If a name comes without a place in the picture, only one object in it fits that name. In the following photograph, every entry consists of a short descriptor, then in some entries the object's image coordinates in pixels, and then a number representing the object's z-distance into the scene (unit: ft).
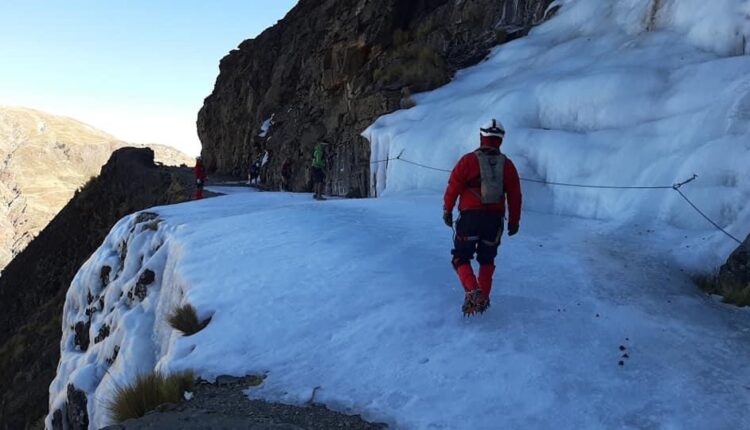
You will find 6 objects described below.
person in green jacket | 50.75
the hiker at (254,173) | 100.37
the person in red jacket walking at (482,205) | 16.15
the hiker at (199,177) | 61.93
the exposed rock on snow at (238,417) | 11.57
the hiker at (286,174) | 71.36
